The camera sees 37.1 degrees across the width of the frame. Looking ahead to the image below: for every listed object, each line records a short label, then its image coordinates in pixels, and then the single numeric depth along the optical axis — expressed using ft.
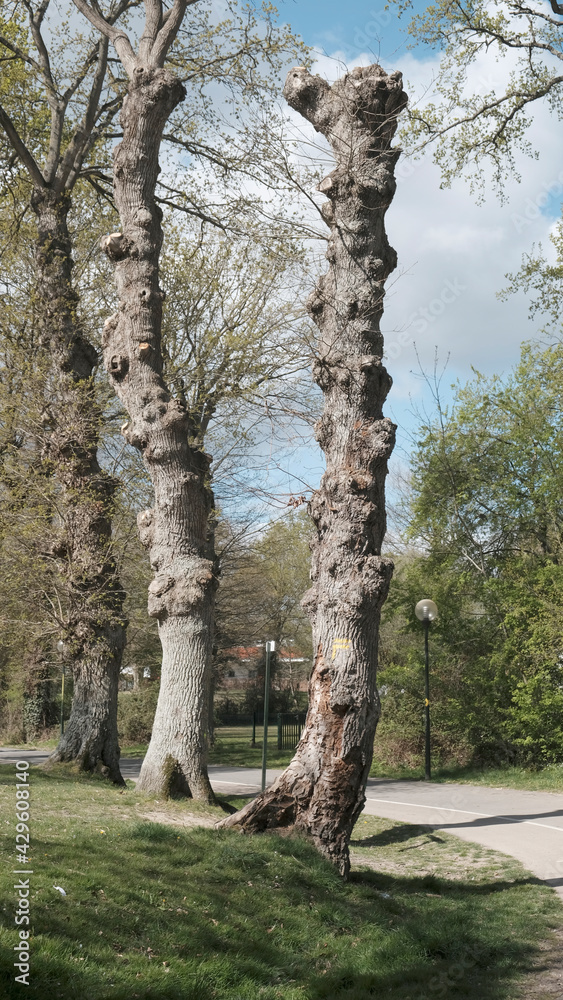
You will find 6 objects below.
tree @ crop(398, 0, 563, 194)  45.01
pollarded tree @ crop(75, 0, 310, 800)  34.53
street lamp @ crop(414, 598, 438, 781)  58.03
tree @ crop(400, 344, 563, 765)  55.93
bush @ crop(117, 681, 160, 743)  91.20
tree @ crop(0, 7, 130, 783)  44.91
